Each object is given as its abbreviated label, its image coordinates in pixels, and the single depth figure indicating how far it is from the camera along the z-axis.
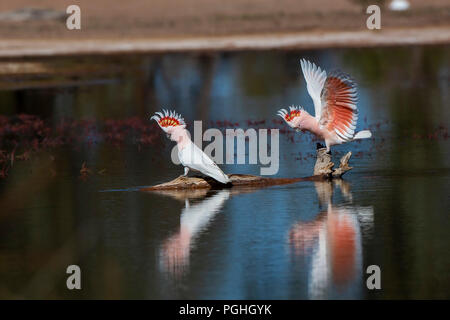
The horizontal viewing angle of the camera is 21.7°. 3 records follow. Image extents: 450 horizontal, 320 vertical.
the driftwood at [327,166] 16.33
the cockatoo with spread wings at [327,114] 15.91
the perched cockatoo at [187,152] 15.34
